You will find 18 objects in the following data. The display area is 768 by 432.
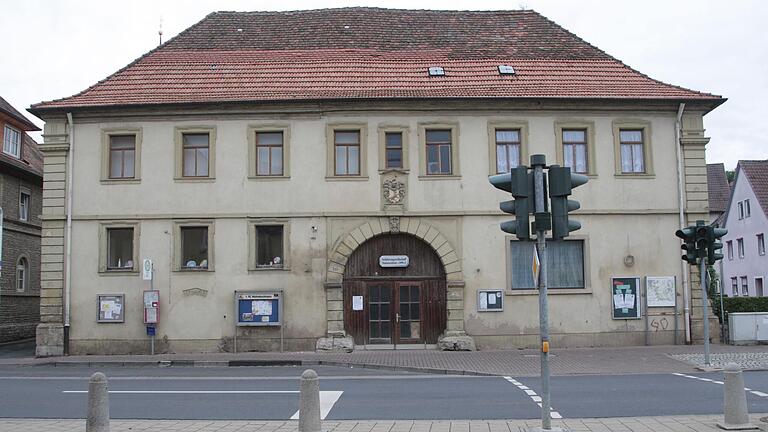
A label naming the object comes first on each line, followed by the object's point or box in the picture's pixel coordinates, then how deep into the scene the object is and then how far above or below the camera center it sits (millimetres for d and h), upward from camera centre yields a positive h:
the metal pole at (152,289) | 23903 +87
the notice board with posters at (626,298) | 24375 -309
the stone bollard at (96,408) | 9273 -1370
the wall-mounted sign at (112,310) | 24234 -552
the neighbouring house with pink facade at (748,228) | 48969 +3824
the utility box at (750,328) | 23891 -1251
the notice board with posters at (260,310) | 24047 -587
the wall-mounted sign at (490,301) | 24250 -372
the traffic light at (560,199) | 9250 +1076
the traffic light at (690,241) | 17828 +1055
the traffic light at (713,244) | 17594 +984
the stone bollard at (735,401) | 9633 -1403
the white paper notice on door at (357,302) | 24422 -385
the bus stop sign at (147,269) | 23355 +682
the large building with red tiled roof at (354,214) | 24281 +2406
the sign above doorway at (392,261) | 24516 +903
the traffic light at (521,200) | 9289 +1068
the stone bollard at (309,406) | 9227 -1362
